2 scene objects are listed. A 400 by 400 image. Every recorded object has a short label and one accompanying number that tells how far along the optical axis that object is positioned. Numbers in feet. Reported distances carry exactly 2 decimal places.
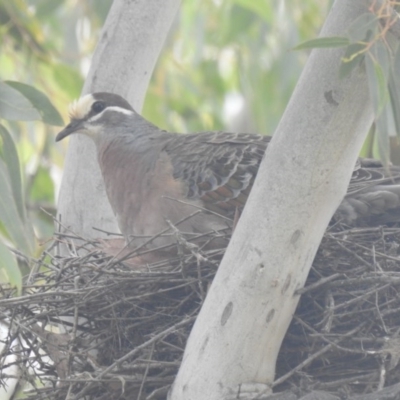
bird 28.19
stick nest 23.79
